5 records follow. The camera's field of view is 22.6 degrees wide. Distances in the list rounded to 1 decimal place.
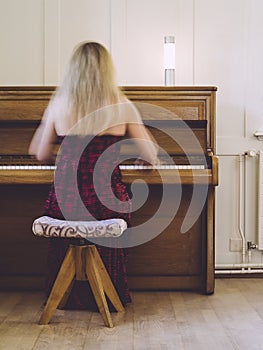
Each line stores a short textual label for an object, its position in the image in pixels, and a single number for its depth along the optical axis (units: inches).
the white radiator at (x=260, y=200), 165.0
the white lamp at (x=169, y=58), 155.9
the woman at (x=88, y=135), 123.4
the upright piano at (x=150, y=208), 145.6
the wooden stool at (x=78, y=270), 117.6
